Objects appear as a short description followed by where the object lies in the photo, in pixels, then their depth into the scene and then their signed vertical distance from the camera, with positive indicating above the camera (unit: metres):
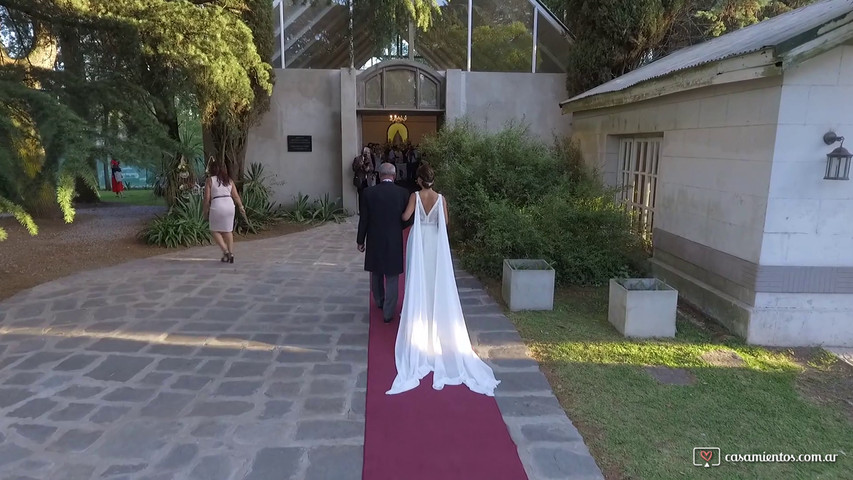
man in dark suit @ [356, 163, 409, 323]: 4.91 -0.63
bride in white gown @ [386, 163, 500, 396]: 4.10 -1.28
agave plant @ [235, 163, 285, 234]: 10.72 -1.06
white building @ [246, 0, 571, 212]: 12.07 +1.75
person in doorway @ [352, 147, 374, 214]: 12.09 -0.32
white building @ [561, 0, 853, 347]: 4.39 -0.20
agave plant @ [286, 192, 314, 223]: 12.01 -1.30
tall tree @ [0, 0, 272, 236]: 4.00 +1.02
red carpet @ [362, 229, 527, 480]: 2.88 -1.72
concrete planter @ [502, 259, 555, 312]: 5.61 -1.40
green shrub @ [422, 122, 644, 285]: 6.48 -0.68
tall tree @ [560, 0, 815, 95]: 10.55 +2.73
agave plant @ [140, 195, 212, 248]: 8.99 -1.29
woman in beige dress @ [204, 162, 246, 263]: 7.49 -0.70
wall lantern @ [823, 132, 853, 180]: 4.31 +0.01
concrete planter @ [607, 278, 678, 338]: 4.82 -1.40
